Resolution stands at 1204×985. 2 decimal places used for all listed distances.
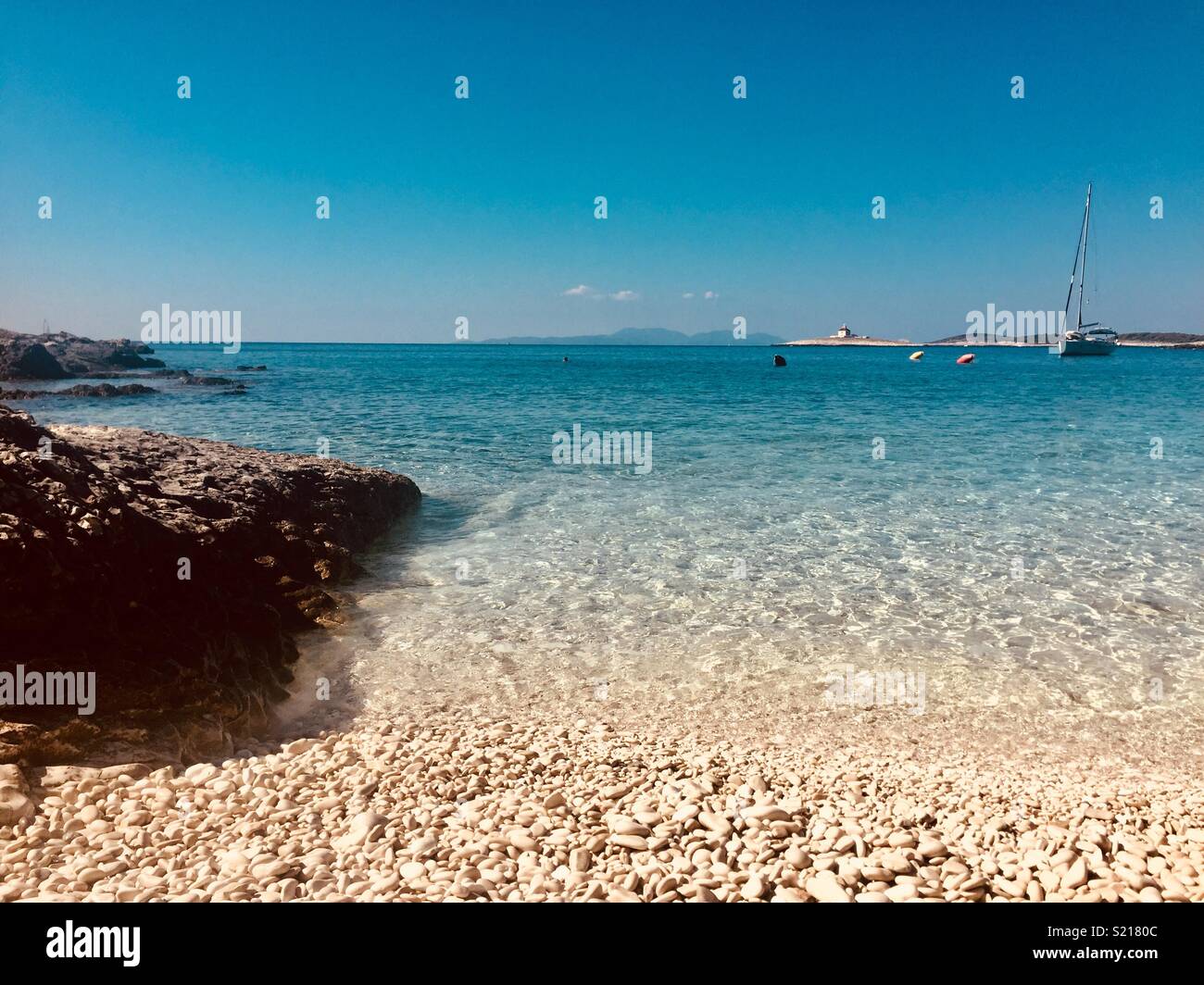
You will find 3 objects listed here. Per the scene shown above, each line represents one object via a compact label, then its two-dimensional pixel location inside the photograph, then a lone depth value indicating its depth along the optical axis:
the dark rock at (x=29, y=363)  50.12
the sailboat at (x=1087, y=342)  108.62
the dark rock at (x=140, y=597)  5.76
